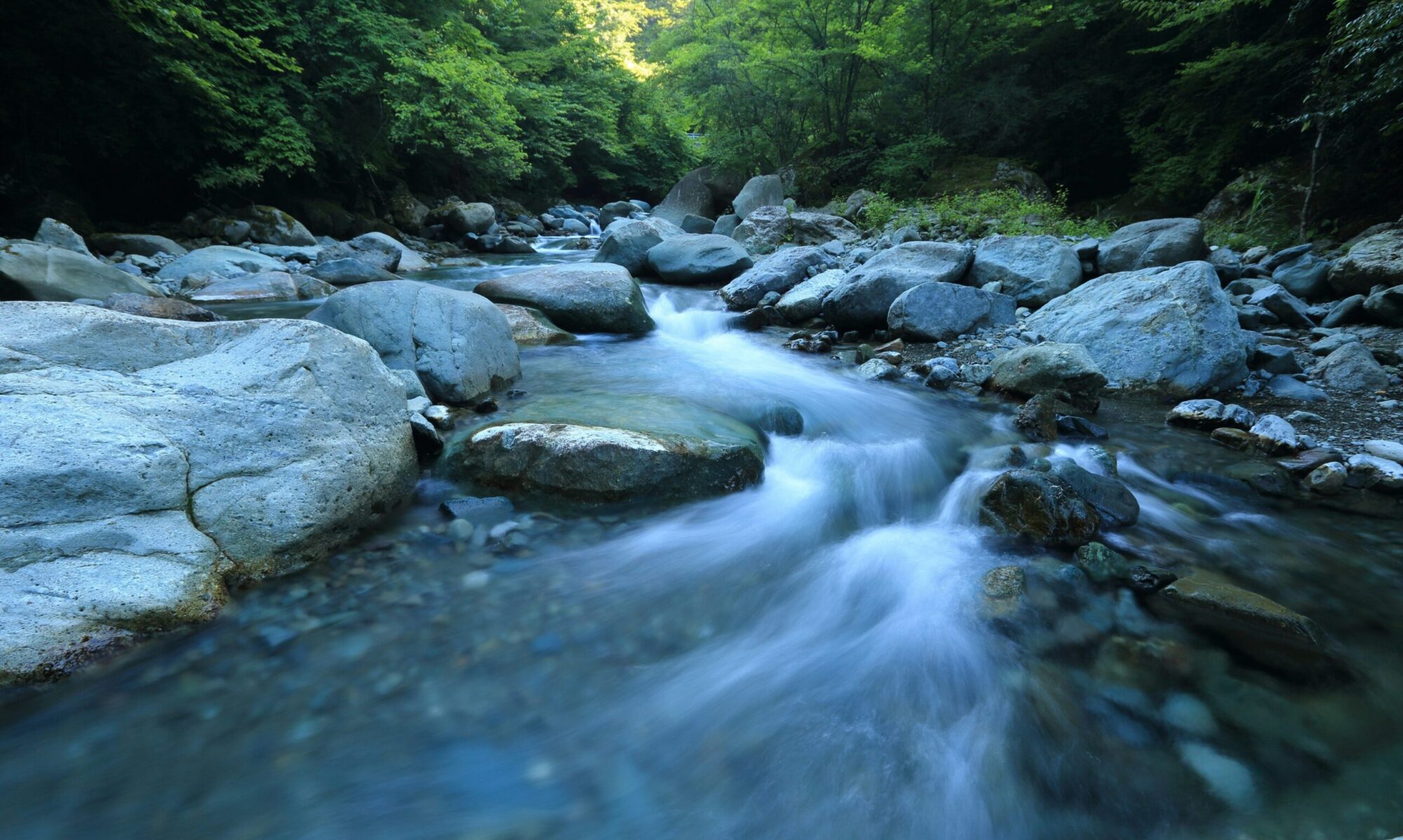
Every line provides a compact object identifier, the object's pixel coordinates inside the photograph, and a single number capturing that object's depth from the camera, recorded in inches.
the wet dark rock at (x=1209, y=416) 172.1
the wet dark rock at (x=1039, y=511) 116.0
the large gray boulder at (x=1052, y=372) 191.5
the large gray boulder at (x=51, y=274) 237.9
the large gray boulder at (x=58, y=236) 326.6
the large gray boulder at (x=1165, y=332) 197.6
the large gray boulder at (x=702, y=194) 799.7
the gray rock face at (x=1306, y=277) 277.1
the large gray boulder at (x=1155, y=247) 292.5
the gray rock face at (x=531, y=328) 259.0
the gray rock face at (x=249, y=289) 317.4
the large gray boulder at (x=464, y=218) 665.6
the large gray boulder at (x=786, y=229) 489.1
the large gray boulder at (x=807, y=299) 320.2
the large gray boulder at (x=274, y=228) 490.3
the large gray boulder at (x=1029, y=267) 290.4
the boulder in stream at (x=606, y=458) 130.8
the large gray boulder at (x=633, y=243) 447.2
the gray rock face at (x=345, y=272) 384.5
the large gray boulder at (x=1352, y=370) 188.4
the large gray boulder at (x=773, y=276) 356.8
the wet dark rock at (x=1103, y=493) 125.0
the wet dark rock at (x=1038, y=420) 171.6
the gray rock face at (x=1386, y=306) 227.3
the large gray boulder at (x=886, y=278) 285.7
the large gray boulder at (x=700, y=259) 407.5
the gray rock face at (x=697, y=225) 664.4
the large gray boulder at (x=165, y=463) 78.8
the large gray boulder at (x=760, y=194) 666.2
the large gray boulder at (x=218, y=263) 350.0
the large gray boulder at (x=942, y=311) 268.4
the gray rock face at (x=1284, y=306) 248.5
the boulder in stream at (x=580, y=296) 281.7
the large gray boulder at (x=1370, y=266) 245.0
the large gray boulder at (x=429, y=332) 173.0
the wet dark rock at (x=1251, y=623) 86.6
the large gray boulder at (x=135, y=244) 390.3
